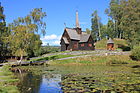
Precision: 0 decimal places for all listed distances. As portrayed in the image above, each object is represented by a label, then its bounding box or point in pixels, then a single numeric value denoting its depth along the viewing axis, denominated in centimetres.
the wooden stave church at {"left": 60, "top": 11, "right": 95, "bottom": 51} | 5328
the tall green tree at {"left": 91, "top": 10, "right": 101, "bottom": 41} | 8332
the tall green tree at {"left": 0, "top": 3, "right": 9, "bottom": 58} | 4072
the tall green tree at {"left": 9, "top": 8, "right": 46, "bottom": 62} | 3388
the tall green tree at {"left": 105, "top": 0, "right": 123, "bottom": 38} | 6770
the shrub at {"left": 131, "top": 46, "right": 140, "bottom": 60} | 3700
